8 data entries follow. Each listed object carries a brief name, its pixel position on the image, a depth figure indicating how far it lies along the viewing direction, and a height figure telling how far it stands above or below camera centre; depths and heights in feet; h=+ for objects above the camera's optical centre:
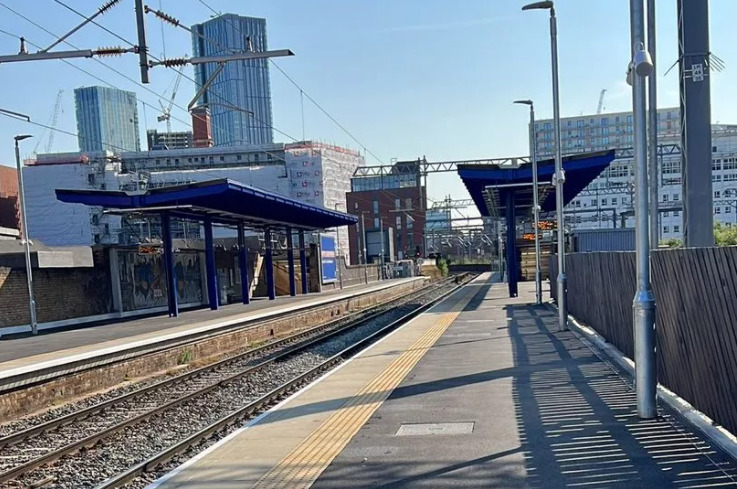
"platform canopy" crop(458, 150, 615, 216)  88.74 +5.15
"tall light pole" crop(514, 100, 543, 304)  74.13 +1.37
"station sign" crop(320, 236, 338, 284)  146.40 -9.38
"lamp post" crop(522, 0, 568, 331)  51.24 +3.52
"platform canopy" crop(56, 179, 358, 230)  77.15 +3.66
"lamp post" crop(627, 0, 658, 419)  22.24 -1.68
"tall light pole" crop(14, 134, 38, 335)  66.74 -4.66
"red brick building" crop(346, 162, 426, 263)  322.34 +5.41
